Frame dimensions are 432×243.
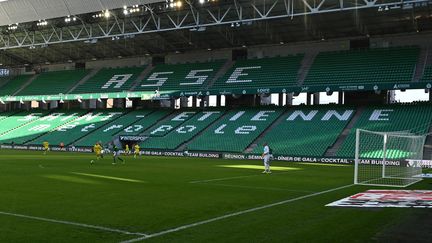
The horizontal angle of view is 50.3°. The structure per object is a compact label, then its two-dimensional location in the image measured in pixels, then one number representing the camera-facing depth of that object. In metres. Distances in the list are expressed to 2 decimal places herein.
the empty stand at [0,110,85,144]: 56.65
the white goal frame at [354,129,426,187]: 20.35
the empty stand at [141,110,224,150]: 47.22
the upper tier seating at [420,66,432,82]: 41.26
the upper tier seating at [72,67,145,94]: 59.78
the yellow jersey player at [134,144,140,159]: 41.55
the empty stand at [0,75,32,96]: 69.79
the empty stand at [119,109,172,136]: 51.97
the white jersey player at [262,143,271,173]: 24.55
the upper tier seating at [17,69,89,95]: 64.25
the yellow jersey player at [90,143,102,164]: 33.14
